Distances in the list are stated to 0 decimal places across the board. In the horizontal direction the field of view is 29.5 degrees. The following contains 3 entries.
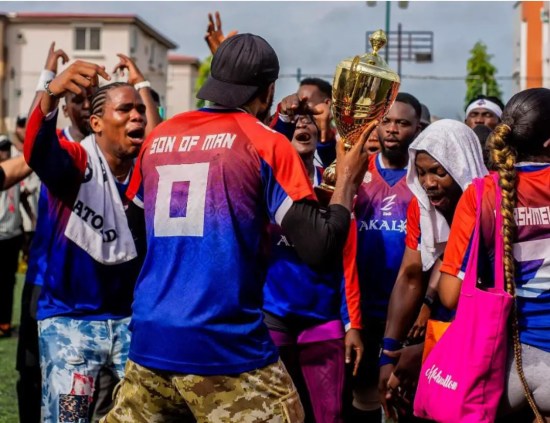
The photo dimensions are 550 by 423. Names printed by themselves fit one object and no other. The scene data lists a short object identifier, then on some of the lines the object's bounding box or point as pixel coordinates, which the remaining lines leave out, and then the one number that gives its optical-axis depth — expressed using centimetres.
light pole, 3291
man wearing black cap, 387
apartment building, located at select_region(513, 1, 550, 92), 5381
